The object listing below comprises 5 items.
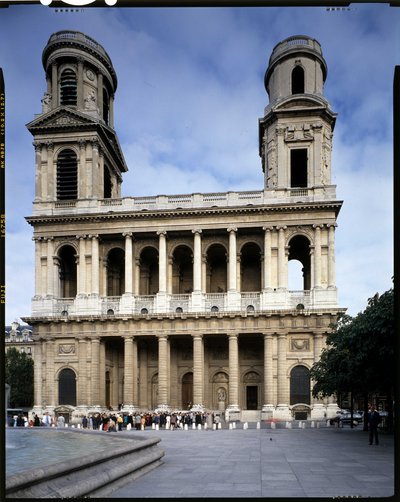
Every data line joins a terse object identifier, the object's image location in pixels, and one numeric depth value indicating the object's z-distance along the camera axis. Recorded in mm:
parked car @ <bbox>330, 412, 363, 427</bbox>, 43481
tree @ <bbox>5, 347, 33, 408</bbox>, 81144
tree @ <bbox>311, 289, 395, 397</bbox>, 25281
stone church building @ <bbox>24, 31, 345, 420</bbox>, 48750
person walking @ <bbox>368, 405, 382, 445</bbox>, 24047
